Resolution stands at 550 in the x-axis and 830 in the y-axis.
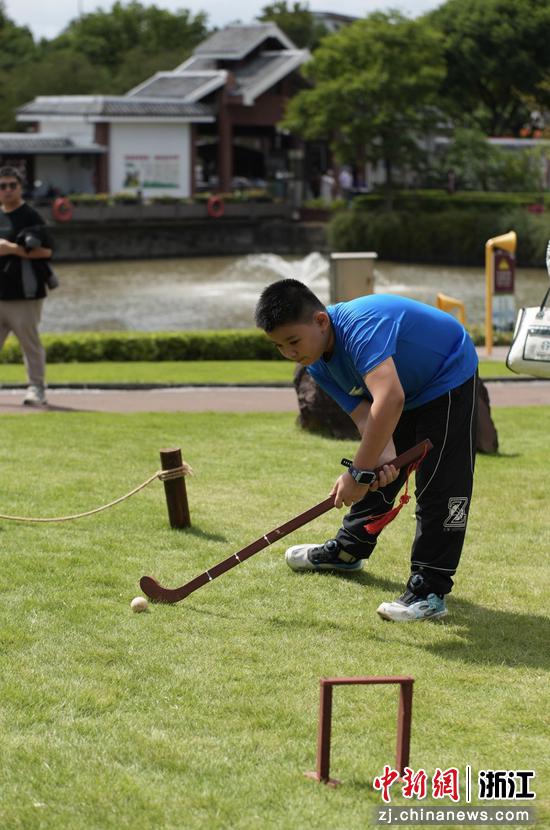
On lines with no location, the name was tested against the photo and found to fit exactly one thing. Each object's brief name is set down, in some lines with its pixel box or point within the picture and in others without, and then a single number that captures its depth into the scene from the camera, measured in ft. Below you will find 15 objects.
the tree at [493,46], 192.54
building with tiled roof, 165.89
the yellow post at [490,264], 63.65
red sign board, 67.05
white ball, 17.70
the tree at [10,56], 183.93
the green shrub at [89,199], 157.17
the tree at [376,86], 153.99
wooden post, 22.13
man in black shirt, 35.40
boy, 16.31
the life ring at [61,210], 152.05
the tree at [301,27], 234.58
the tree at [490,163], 168.96
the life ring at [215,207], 164.66
